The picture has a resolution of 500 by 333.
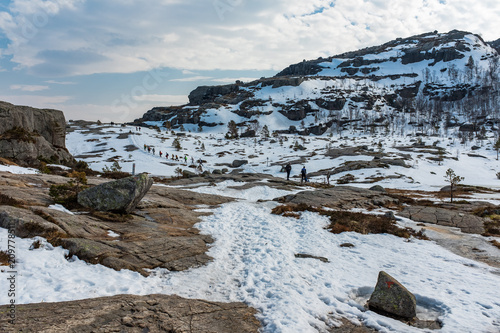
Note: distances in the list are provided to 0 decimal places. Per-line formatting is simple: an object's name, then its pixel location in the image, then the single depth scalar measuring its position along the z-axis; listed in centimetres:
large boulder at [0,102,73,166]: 2517
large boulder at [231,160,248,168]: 7101
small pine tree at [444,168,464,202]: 2572
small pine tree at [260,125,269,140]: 12877
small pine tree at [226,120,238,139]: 13088
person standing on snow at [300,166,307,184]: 3780
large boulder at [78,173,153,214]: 1270
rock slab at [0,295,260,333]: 493
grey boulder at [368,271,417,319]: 701
